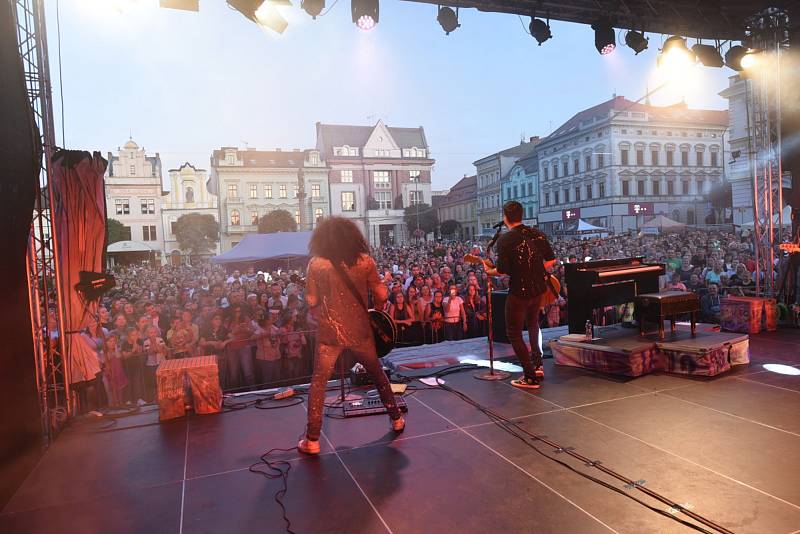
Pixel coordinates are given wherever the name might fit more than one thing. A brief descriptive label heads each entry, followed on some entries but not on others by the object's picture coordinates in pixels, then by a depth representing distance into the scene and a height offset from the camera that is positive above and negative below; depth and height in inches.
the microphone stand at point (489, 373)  189.9 -47.8
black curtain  120.1 +2.0
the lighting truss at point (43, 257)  156.3 +6.7
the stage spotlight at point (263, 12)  207.0 +106.2
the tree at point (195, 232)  1533.0 +110.8
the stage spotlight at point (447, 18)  253.0 +118.0
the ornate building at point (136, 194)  1562.5 +243.7
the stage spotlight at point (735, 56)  295.1 +106.8
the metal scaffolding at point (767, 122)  288.0 +68.2
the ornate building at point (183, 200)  1647.4 +230.9
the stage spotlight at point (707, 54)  295.3 +108.9
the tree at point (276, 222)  1395.2 +116.9
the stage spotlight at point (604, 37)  273.4 +113.4
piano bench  209.3 -25.9
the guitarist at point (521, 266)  176.4 -5.3
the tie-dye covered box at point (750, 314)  268.4 -40.1
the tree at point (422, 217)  1636.3 +127.6
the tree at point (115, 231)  1380.4 +117.4
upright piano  219.0 -16.2
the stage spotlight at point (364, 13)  234.5 +114.5
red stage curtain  165.8 +14.7
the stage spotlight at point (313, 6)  222.4 +112.3
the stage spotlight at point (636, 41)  281.9 +113.7
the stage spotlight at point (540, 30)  266.4 +115.7
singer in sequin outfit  132.6 -10.6
